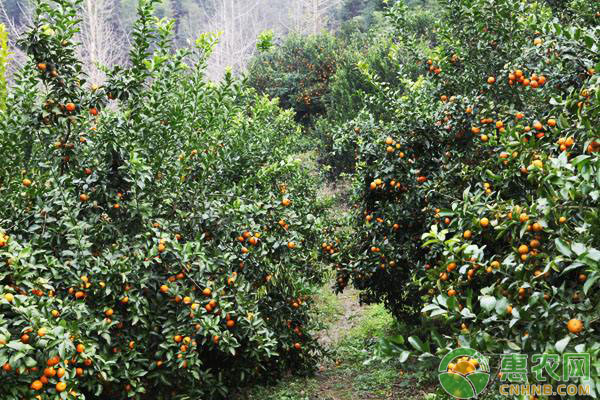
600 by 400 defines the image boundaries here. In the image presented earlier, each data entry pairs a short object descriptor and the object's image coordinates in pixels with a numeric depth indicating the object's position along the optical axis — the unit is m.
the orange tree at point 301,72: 15.36
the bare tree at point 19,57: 16.59
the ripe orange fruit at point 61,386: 2.58
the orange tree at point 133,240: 2.89
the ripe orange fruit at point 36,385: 2.53
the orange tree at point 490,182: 2.07
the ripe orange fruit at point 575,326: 1.91
